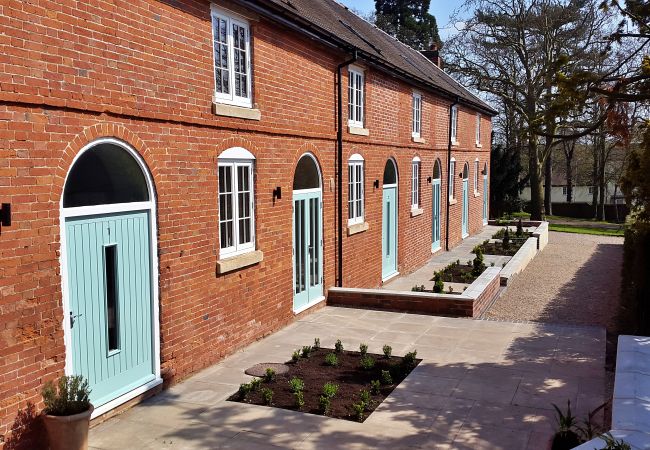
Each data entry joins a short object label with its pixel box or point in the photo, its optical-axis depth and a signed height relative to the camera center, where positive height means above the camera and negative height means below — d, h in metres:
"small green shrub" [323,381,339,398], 6.81 -2.44
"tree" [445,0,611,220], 29.41 +7.55
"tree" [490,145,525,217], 36.53 +0.28
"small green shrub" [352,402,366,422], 6.30 -2.50
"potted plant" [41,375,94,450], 5.07 -2.01
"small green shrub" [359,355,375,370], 7.90 -2.46
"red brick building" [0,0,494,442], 5.23 +0.09
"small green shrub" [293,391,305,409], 6.60 -2.48
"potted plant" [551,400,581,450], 5.35 -2.40
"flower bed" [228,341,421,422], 6.63 -2.54
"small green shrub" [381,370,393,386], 7.46 -2.53
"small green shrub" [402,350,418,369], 8.05 -2.49
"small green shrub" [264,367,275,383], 7.43 -2.46
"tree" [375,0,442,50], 52.28 +15.44
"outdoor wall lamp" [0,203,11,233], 4.96 -0.21
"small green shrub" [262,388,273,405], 6.70 -2.46
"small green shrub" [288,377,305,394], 6.95 -2.43
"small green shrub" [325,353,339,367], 8.08 -2.47
